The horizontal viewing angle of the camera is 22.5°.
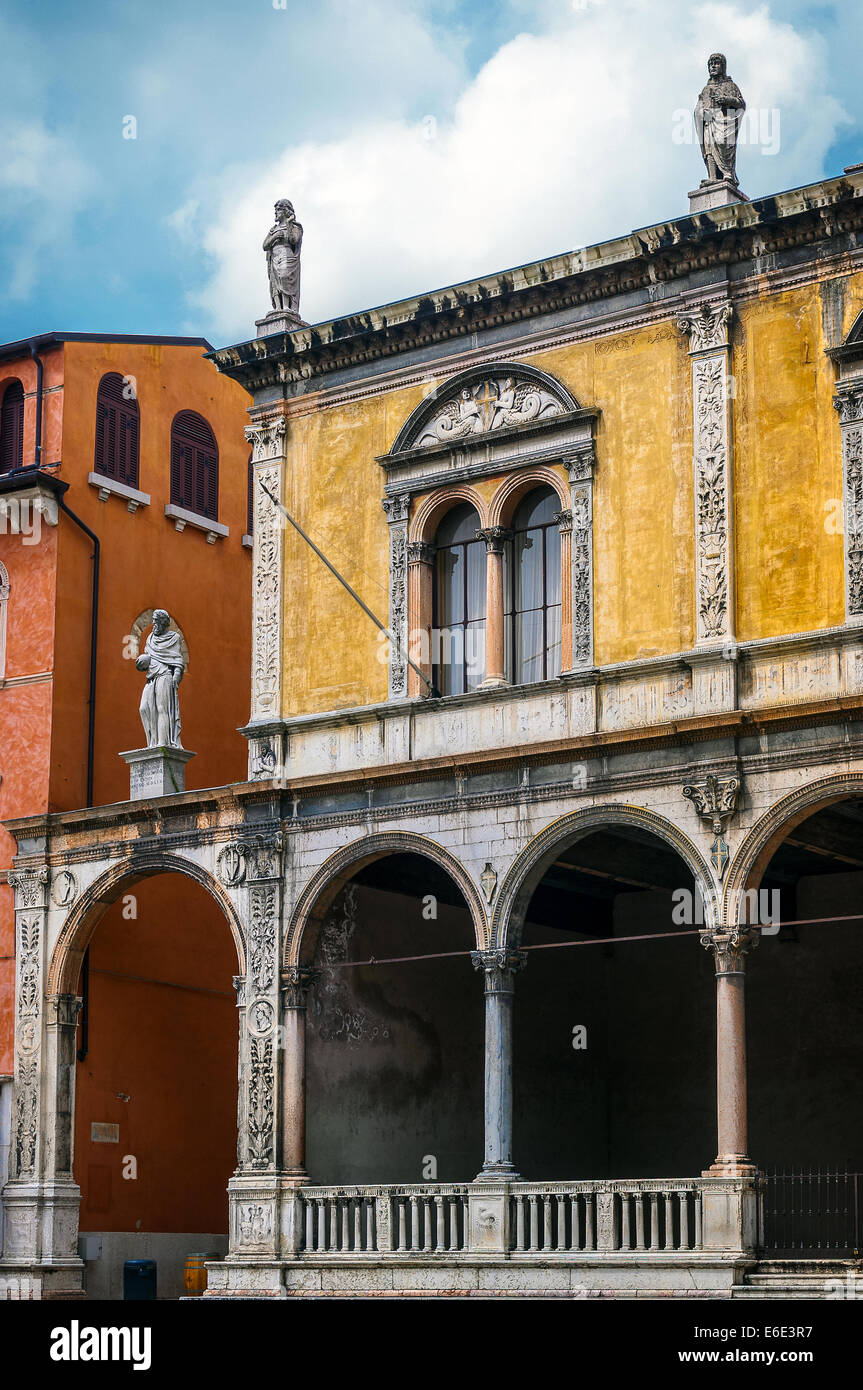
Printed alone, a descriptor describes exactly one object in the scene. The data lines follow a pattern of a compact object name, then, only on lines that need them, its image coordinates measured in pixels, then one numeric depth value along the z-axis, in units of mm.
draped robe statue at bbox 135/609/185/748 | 26391
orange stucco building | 27812
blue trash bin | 26344
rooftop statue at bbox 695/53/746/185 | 23812
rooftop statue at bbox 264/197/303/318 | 27141
